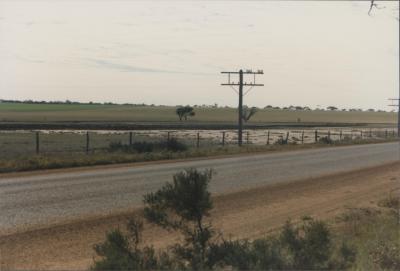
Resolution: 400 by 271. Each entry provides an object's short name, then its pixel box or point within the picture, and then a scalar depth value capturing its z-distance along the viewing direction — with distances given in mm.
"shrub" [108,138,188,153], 32156
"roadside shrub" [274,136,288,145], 45781
